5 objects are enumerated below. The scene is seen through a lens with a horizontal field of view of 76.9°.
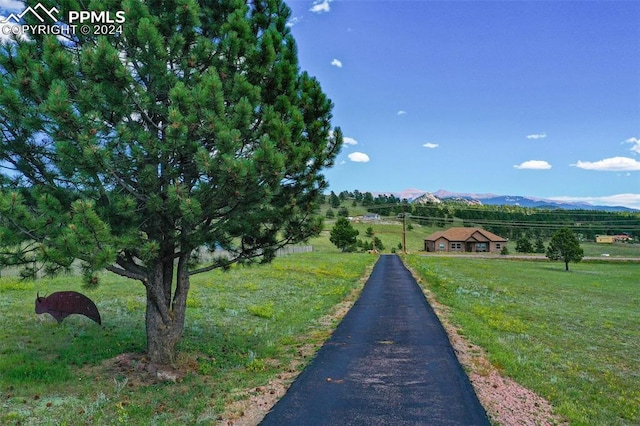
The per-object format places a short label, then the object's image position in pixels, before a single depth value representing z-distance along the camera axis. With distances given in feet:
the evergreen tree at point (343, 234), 258.37
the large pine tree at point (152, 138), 22.81
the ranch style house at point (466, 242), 329.93
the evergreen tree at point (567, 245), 177.06
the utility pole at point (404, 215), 266.98
